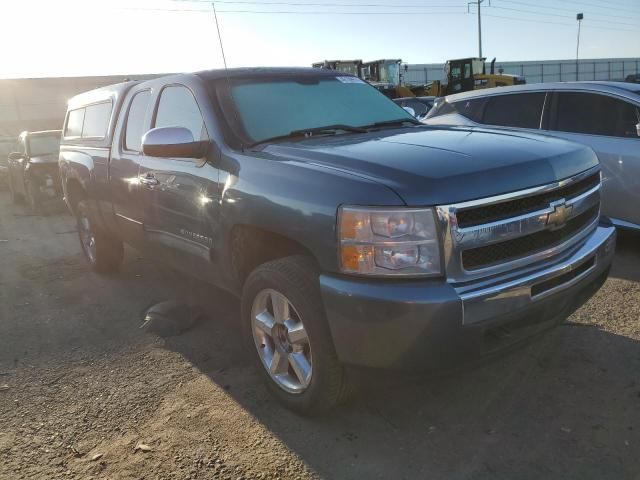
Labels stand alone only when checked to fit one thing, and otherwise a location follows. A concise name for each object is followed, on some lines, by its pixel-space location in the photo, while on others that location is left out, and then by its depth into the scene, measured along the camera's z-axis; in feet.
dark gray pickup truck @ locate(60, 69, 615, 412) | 7.68
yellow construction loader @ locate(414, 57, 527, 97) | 81.00
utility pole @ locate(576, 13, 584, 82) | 215.92
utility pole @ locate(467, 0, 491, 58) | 176.24
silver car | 17.15
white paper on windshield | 13.98
